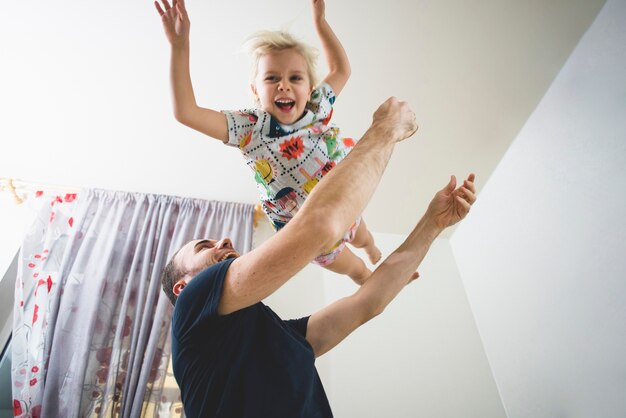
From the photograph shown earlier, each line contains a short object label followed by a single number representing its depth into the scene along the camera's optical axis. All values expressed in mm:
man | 645
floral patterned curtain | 1612
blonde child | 1089
